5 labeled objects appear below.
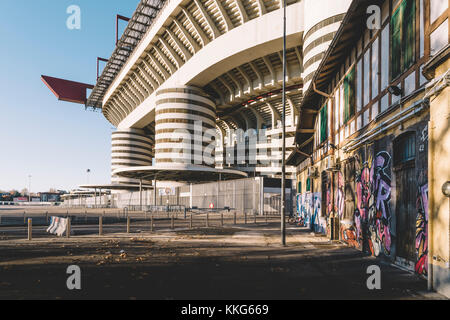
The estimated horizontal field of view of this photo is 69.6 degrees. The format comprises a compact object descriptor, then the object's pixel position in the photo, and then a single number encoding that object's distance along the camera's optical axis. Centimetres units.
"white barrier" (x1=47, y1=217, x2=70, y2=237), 1769
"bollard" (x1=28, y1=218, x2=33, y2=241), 1525
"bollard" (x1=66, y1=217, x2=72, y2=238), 1685
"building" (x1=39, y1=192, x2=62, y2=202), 19464
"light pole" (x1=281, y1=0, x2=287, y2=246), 1340
